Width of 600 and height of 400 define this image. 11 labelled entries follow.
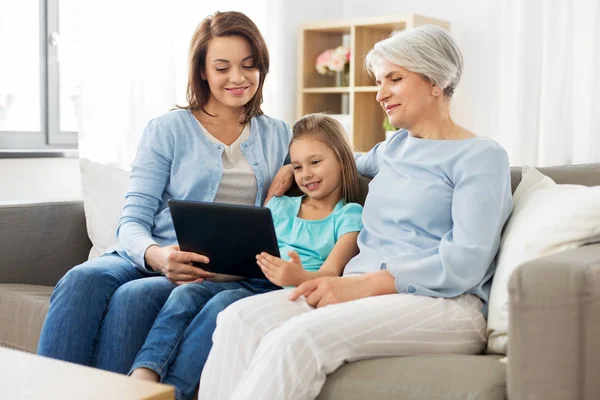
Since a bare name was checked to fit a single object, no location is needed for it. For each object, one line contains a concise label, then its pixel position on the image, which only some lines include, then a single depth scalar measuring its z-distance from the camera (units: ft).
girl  8.16
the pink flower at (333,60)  15.78
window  13.13
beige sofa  6.84
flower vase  16.04
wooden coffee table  6.25
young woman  8.80
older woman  7.43
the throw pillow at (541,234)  7.73
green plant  15.19
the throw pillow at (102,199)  10.35
